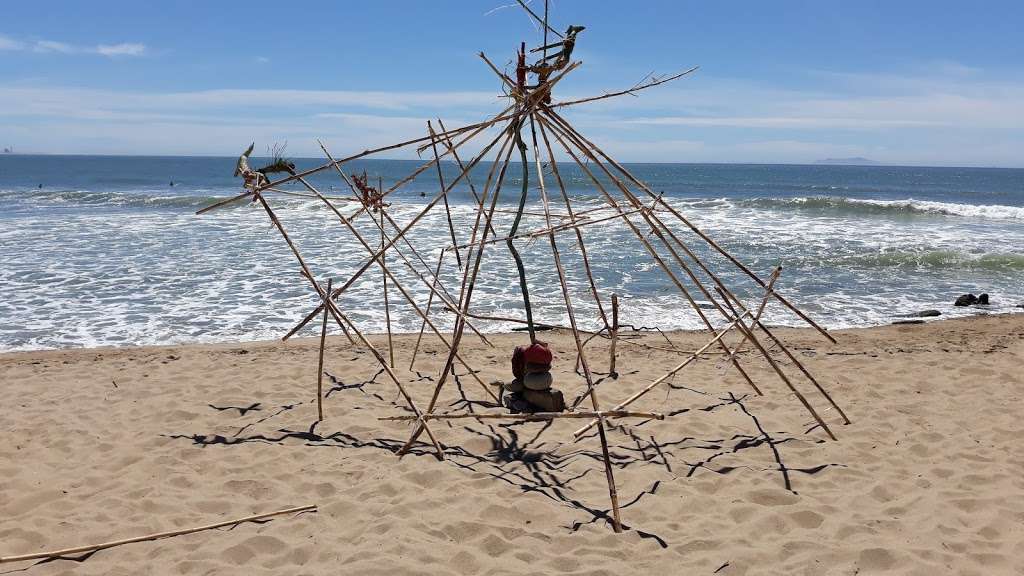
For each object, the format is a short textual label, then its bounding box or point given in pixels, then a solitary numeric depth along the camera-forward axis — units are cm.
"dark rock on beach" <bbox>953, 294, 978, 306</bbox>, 845
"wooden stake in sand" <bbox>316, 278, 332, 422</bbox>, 411
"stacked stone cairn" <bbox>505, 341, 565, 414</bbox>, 409
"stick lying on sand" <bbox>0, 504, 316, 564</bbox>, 266
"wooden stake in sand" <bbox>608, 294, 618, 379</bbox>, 521
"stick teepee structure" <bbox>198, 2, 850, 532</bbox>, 333
